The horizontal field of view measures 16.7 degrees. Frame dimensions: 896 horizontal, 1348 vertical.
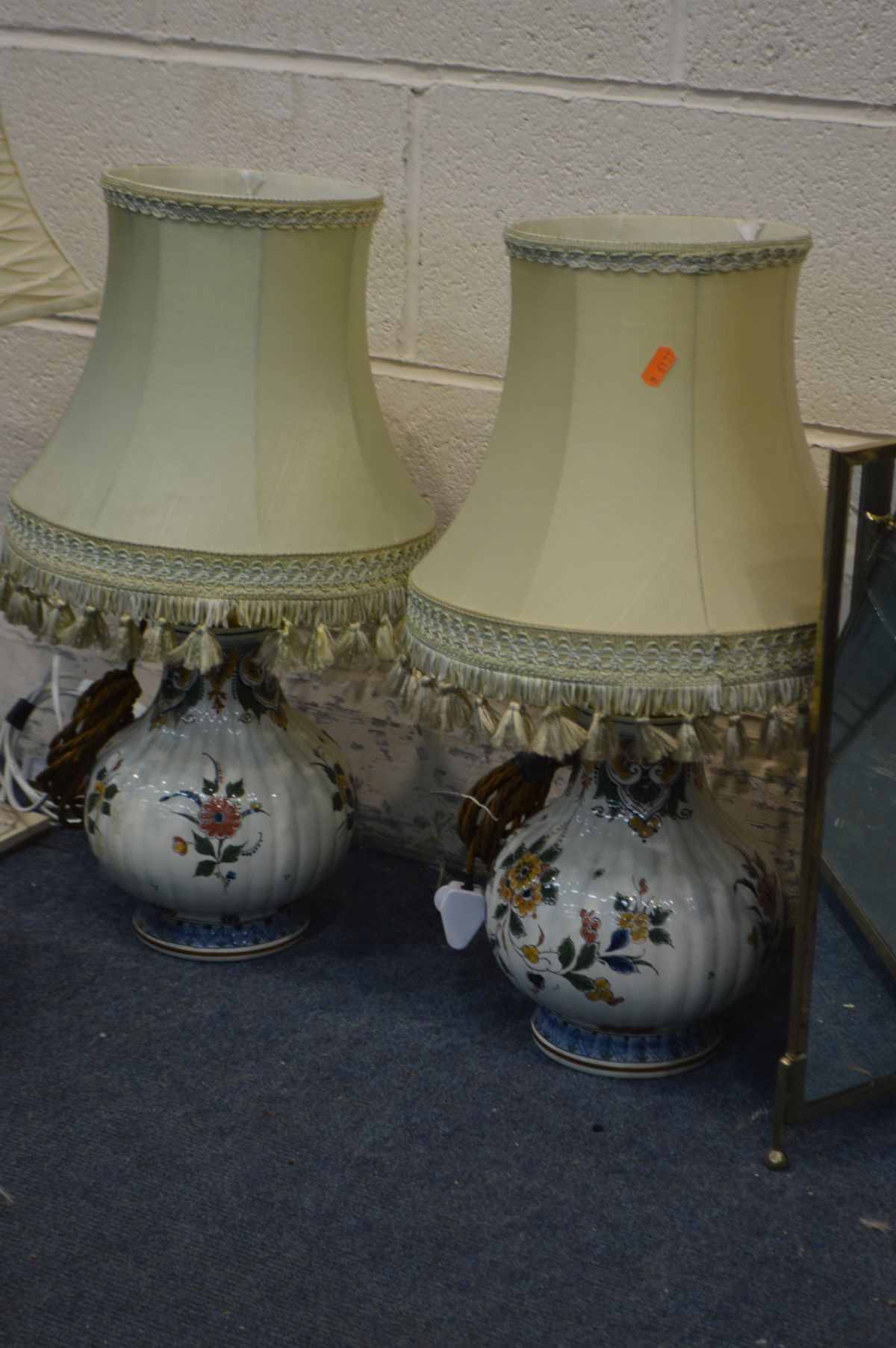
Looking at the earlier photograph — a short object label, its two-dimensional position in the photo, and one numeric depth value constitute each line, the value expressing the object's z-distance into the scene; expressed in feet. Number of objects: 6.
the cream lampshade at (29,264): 6.72
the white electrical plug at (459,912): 7.27
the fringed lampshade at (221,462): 6.84
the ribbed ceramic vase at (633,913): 6.75
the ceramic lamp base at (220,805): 7.21
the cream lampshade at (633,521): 6.34
